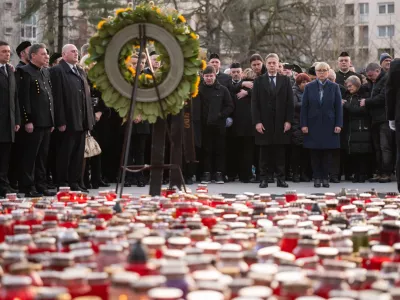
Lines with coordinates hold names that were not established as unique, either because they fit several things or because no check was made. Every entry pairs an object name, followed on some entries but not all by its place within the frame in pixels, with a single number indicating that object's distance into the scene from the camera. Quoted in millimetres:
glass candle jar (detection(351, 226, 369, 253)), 4996
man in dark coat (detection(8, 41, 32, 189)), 12266
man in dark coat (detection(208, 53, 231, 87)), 15590
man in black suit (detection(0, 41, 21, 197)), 11617
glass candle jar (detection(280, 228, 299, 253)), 4660
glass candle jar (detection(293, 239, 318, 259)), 4336
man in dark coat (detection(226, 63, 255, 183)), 15359
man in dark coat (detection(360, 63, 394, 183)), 14844
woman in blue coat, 14133
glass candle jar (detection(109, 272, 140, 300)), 3291
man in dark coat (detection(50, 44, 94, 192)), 12664
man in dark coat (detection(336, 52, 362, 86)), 16016
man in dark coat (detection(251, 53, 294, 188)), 14219
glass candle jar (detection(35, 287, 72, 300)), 3240
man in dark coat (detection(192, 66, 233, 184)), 15125
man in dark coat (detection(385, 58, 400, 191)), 11773
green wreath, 9102
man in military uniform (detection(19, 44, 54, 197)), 12055
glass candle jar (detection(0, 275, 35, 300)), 3311
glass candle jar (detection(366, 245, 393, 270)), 4238
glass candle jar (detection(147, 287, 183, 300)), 3141
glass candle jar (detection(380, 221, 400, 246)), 5043
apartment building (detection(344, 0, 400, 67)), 74125
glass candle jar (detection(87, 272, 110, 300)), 3490
